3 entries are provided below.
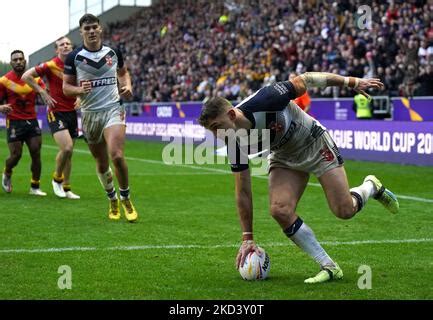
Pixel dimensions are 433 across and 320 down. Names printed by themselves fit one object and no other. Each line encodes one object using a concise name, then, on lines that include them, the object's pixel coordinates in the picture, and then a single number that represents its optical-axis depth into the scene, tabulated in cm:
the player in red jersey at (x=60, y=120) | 1369
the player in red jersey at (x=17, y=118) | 1466
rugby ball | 714
